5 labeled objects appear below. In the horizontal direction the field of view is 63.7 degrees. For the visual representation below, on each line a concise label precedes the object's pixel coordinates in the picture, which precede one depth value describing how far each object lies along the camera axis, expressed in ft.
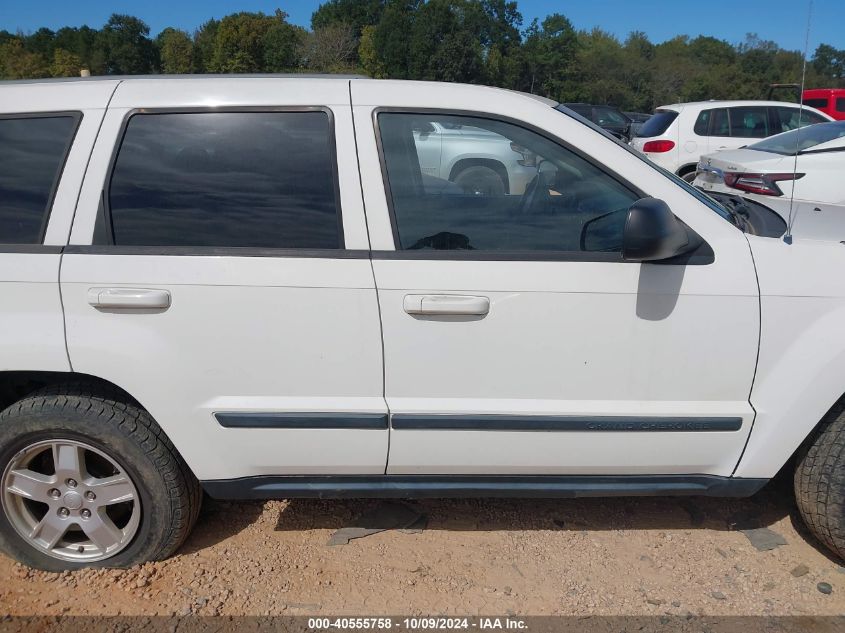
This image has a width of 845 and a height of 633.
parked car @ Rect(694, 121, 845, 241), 20.39
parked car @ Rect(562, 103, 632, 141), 59.81
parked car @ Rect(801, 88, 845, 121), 54.49
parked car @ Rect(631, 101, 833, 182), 35.88
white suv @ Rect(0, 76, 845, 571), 7.75
